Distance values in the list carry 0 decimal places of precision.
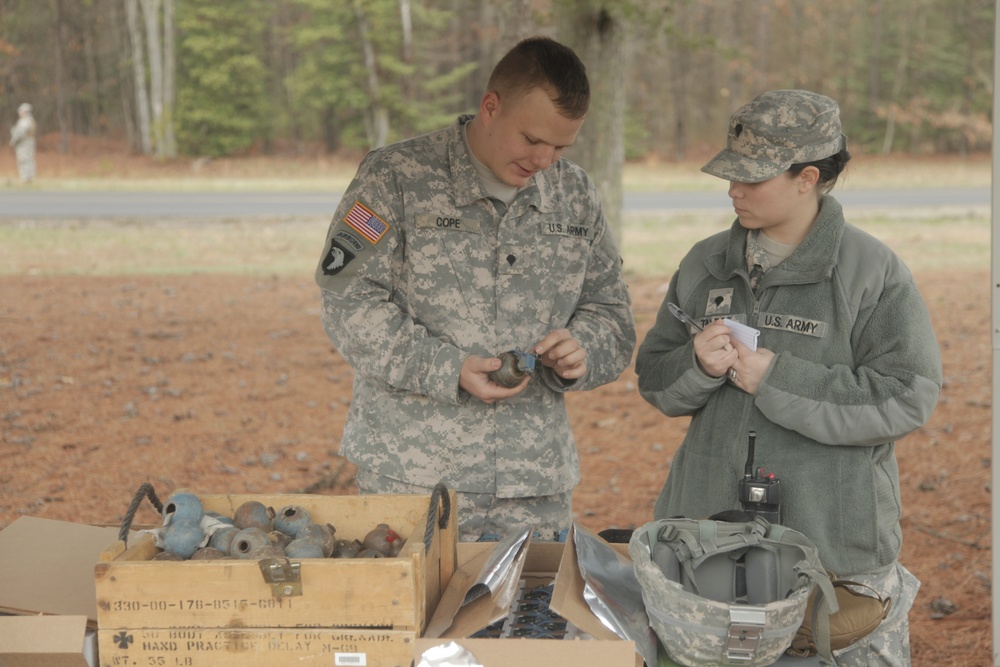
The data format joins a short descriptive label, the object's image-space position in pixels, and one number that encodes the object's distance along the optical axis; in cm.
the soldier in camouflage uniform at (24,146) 1791
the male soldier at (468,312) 256
